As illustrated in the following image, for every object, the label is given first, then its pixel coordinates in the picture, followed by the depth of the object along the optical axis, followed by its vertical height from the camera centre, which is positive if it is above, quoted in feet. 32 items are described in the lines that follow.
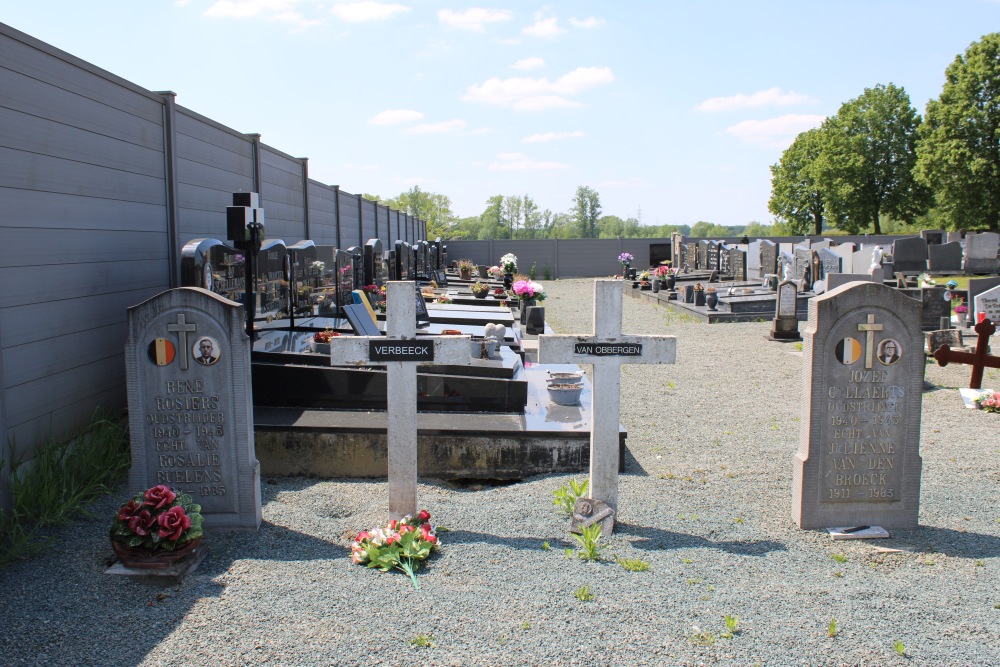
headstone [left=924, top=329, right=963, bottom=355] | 35.99 -3.54
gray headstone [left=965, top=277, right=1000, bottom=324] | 41.59 -1.32
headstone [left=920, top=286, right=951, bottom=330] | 46.03 -2.46
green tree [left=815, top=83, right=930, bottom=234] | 170.50 +22.57
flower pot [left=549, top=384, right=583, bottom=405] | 23.76 -4.07
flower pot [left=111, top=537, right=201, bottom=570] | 12.98 -5.02
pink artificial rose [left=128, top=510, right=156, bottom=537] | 13.14 -4.49
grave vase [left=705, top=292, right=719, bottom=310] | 62.54 -3.04
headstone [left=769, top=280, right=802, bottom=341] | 49.06 -3.38
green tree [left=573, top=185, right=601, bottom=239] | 352.69 +24.05
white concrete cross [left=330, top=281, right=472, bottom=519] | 15.78 -2.15
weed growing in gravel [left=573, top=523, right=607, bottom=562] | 14.01 -5.19
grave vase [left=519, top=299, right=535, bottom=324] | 51.41 -2.95
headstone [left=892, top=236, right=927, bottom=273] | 87.76 +0.92
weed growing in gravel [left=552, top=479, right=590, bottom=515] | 16.20 -4.97
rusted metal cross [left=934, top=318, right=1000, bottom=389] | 29.73 -3.64
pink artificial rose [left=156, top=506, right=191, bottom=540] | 13.19 -4.52
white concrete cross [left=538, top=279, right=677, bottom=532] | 15.87 -1.97
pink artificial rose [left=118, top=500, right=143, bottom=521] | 13.47 -4.36
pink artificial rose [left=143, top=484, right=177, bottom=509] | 13.58 -4.17
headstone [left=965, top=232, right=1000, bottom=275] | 100.12 +1.46
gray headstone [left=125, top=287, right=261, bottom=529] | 15.19 -2.67
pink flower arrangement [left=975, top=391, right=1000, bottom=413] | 27.58 -4.97
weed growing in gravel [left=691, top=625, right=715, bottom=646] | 11.00 -5.40
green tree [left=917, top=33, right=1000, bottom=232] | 131.34 +20.71
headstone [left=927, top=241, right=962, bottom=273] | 96.78 +0.64
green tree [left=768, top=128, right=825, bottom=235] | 197.67 +19.47
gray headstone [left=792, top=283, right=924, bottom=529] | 15.60 -3.03
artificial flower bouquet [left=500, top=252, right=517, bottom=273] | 69.17 -0.09
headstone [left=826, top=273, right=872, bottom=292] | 45.60 -0.96
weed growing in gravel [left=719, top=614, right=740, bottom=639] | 11.19 -5.38
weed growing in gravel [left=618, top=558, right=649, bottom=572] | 13.51 -5.34
